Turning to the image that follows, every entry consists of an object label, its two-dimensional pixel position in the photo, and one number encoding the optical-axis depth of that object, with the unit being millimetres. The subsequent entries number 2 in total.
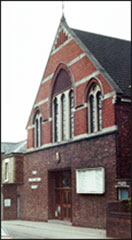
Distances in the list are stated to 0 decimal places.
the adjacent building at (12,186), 36719
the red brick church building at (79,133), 22734
